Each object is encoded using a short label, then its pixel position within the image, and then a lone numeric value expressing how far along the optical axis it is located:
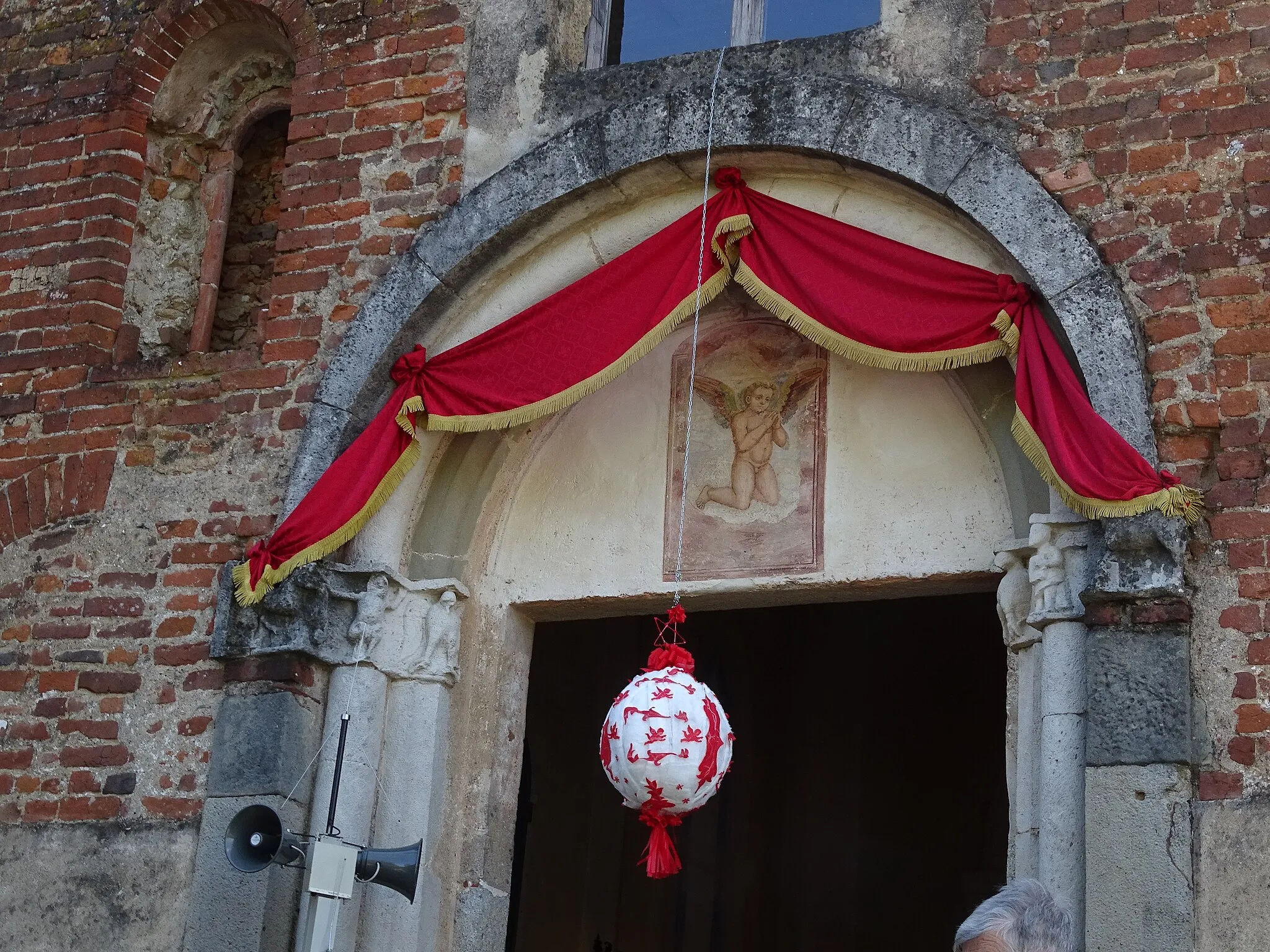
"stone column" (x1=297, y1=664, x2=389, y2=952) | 5.27
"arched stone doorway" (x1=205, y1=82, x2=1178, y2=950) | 5.06
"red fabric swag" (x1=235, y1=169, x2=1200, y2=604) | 4.85
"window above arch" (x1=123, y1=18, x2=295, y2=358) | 6.46
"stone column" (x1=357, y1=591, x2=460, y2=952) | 5.27
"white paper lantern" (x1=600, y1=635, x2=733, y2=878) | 4.41
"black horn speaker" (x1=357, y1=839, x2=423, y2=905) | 4.70
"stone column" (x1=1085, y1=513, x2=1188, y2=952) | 4.13
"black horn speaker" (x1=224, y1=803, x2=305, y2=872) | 4.69
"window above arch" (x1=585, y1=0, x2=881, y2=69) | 5.71
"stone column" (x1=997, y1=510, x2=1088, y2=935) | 4.39
